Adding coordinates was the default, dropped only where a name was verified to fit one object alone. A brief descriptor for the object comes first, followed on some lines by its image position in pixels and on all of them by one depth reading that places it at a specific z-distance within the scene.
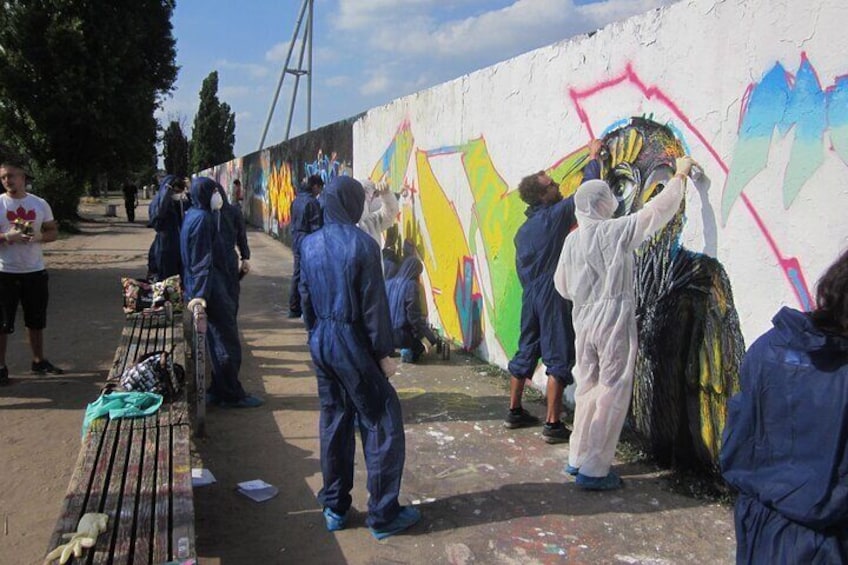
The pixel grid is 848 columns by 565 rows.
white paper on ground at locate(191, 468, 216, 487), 3.84
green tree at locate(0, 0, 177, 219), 16.27
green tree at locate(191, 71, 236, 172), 46.59
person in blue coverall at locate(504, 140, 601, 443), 4.21
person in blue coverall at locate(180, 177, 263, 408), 5.02
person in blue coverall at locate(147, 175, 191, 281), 6.96
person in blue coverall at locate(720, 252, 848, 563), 1.63
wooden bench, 2.31
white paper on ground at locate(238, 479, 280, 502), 3.73
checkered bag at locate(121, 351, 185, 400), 3.64
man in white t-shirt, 5.36
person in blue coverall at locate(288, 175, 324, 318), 6.85
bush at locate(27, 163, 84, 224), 17.77
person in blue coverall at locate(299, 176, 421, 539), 3.14
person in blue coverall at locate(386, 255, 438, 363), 6.34
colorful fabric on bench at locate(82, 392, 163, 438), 3.38
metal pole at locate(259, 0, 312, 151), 21.14
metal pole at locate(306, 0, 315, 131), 21.06
